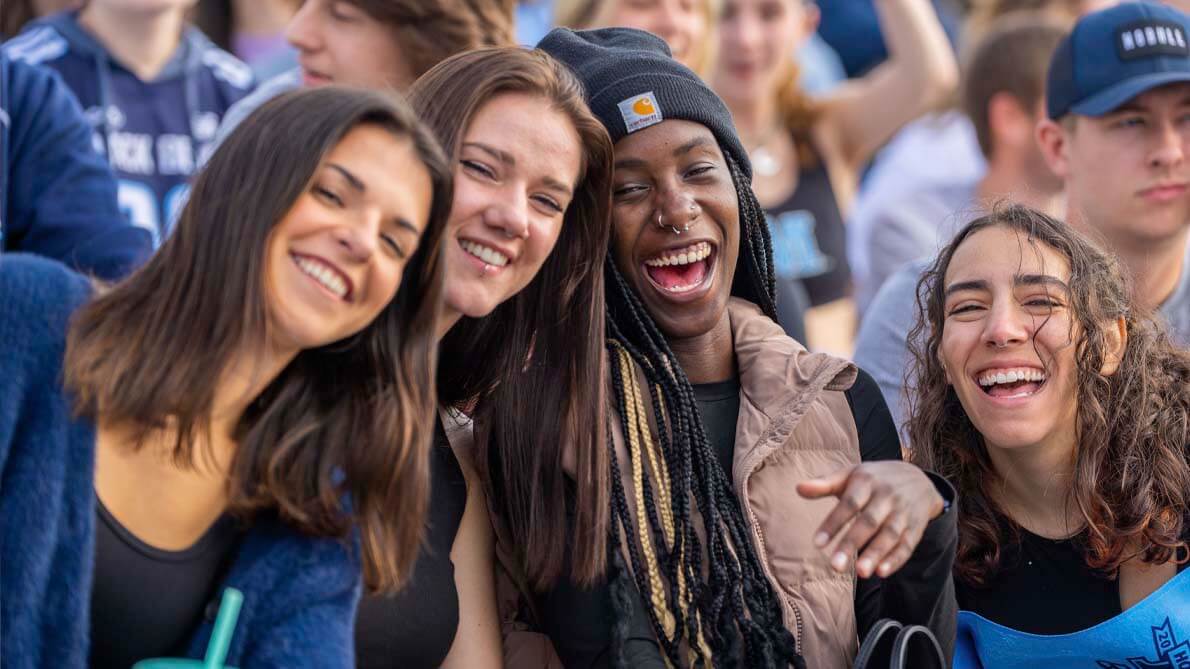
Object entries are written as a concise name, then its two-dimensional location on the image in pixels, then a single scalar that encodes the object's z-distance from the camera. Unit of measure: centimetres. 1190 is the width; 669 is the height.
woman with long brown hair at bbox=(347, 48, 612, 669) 285
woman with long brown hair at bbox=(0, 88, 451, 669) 225
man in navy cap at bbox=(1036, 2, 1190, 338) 414
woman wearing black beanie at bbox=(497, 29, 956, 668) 285
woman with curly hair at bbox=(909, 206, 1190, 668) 311
